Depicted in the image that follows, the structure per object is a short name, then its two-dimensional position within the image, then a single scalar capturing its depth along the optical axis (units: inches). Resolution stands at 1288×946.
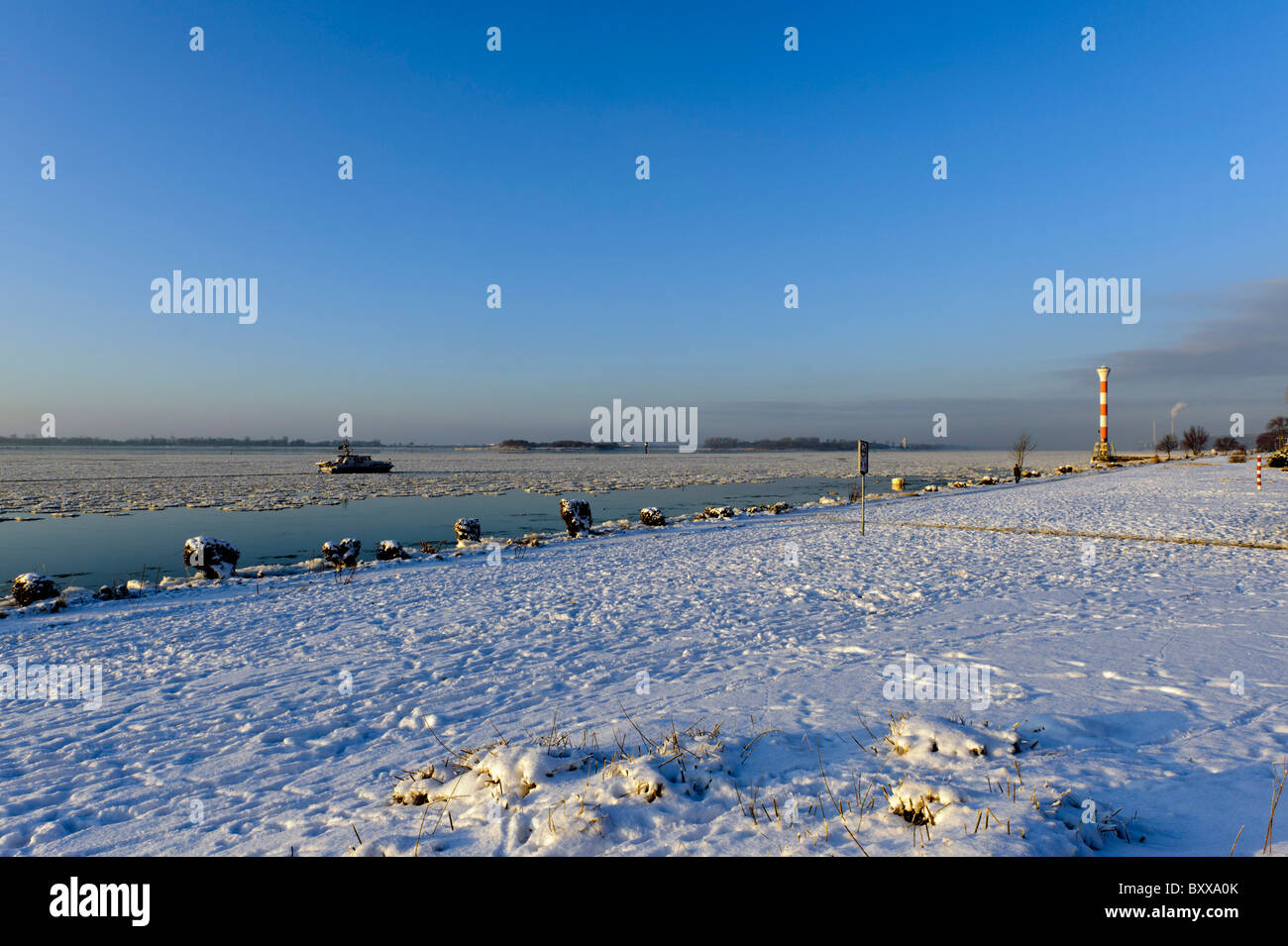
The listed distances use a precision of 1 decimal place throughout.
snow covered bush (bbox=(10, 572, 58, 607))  414.0
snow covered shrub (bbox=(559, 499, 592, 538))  731.4
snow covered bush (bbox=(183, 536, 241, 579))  503.5
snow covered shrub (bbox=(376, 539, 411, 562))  595.8
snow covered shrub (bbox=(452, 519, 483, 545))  692.7
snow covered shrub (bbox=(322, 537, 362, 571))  554.9
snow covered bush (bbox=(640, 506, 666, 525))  812.0
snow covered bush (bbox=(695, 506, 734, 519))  891.4
